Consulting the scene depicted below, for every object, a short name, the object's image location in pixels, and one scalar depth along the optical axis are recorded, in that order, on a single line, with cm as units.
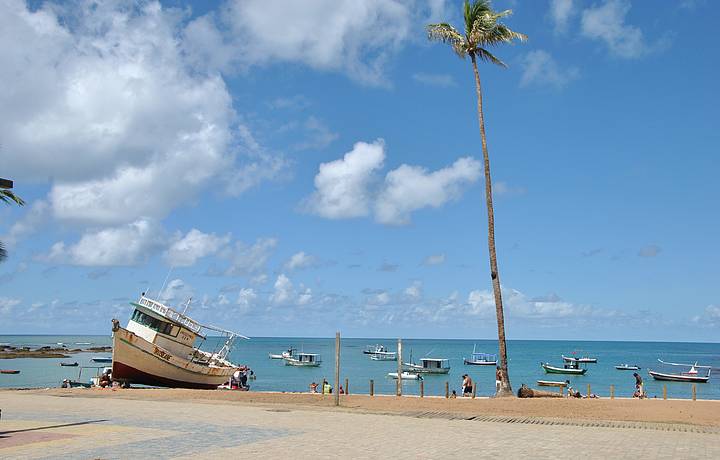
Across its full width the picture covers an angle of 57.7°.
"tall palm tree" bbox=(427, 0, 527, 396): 2903
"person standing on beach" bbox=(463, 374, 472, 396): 3267
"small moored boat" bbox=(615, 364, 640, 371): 12264
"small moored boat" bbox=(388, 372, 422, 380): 8839
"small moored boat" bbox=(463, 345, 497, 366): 12012
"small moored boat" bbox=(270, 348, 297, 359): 12612
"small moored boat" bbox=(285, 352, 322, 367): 11288
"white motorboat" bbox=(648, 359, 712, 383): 8519
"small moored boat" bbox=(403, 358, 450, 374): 9362
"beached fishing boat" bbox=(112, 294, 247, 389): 3841
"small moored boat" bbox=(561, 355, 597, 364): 12316
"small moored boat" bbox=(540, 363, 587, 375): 10381
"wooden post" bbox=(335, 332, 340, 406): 2366
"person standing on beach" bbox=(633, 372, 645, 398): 3828
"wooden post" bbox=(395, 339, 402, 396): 3086
